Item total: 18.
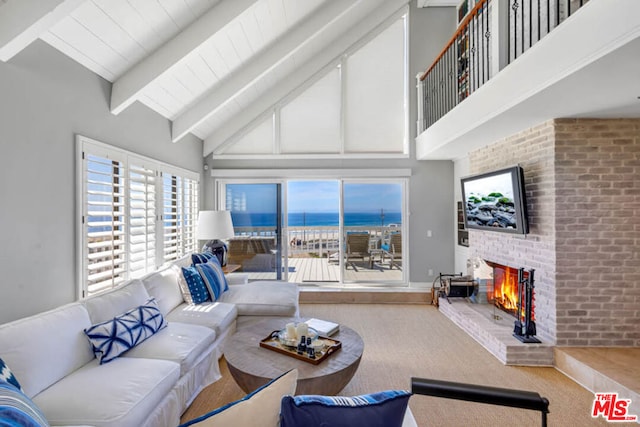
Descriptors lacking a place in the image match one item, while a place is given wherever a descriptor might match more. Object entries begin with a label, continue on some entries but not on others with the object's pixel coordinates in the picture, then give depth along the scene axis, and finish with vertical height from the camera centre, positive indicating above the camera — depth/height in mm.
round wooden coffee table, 1930 -955
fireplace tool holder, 3105 -979
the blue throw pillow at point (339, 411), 953 -583
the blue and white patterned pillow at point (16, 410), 934 -621
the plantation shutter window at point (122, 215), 2529 -4
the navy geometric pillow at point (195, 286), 3373 -741
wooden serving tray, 2135 -932
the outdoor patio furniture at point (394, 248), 5500 -580
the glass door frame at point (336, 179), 5387 +558
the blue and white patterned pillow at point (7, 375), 1350 -678
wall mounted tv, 3193 +147
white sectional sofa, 1586 -911
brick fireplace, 2916 -144
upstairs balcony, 1739 +988
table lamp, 4297 -143
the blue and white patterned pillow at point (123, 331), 2016 -784
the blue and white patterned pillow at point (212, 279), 3500 -710
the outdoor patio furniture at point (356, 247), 5547 -557
